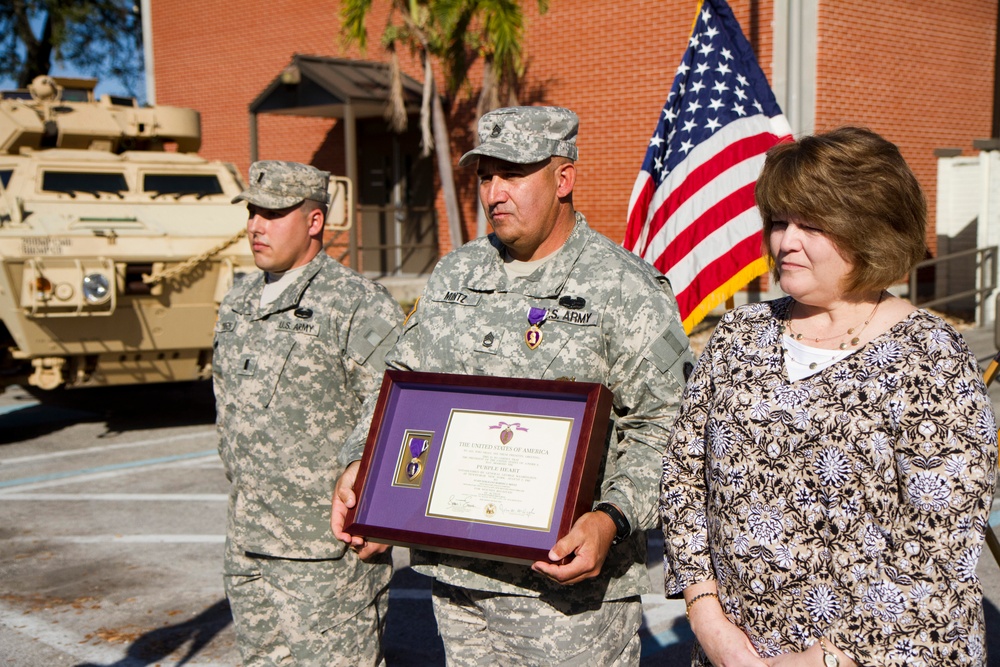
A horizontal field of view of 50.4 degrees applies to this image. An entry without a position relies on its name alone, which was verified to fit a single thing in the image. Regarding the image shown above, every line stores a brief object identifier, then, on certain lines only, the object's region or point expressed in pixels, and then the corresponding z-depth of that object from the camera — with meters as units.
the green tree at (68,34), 26.78
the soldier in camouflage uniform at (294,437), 3.37
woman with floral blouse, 1.78
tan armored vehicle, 8.00
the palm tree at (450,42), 13.98
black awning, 16.48
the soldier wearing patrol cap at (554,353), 2.47
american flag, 4.72
